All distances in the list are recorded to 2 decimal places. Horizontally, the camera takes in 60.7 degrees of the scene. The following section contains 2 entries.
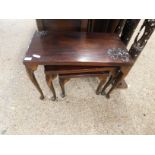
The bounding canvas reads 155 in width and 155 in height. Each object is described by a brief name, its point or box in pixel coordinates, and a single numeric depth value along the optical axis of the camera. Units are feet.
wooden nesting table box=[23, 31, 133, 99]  2.82
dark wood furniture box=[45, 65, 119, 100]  3.26
